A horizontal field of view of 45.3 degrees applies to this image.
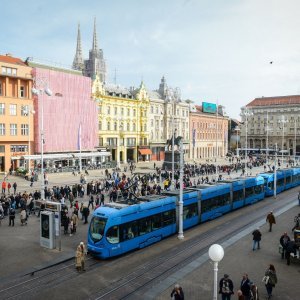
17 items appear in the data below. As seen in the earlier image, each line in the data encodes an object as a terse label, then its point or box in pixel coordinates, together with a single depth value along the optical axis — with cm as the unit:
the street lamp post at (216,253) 1059
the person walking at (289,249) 1734
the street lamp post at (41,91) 3287
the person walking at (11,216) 2374
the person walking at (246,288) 1268
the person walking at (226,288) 1257
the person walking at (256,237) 1892
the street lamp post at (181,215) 2123
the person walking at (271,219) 2303
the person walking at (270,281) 1338
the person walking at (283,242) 1780
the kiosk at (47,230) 1877
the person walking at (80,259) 1587
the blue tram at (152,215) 1738
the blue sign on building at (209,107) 11006
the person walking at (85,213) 2505
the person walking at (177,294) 1180
